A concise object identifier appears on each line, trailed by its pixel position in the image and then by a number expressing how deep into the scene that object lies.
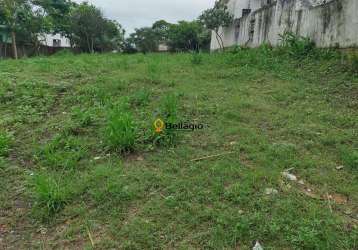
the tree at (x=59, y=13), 16.19
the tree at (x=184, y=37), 23.22
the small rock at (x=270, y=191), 2.27
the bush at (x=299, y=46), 6.56
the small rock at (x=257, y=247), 1.84
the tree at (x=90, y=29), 18.75
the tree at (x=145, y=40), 24.89
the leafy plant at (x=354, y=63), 4.91
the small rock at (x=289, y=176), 2.46
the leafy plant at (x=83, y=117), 3.55
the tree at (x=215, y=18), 12.30
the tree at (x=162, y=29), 25.64
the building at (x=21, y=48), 13.89
